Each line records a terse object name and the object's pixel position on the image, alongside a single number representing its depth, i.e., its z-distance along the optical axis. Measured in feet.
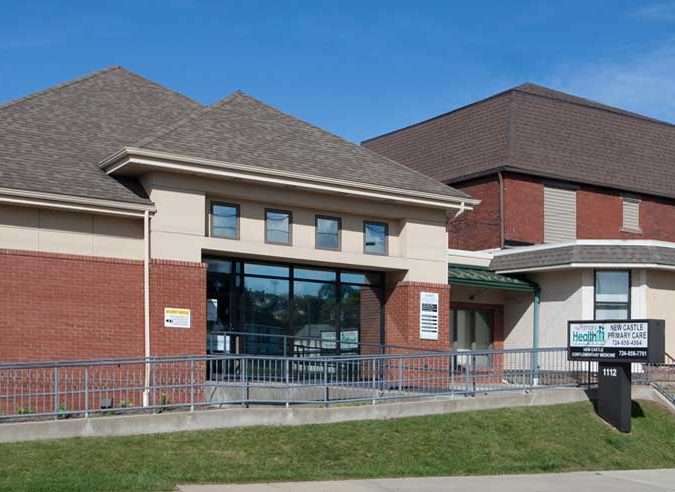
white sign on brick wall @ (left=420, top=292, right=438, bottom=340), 80.64
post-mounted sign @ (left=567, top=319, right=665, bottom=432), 65.31
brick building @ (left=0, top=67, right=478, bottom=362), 65.31
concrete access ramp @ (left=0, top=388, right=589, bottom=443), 50.16
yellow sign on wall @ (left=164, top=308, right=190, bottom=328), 68.39
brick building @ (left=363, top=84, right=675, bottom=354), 88.33
